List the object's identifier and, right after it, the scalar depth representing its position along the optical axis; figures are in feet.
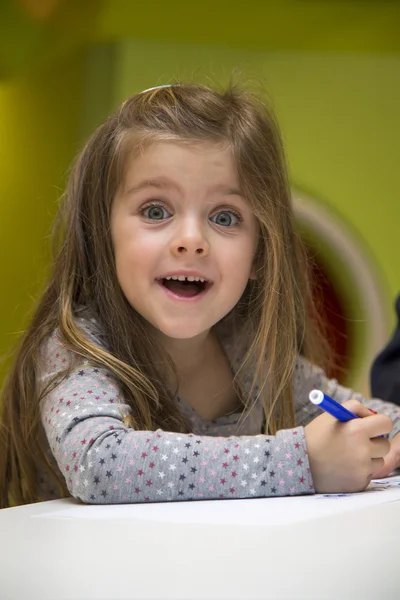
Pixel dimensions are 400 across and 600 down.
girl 3.42
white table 2.28
